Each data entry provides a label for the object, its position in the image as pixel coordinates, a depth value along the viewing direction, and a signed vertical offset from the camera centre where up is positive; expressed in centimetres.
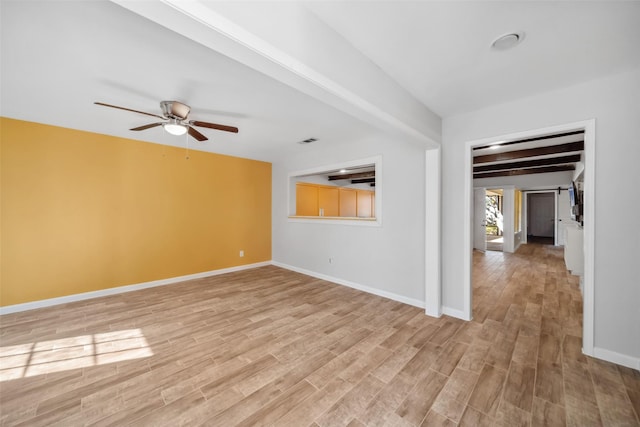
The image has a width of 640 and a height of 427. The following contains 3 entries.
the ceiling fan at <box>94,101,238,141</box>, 248 +105
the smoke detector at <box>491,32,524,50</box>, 160 +122
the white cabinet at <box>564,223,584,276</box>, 433 -67
